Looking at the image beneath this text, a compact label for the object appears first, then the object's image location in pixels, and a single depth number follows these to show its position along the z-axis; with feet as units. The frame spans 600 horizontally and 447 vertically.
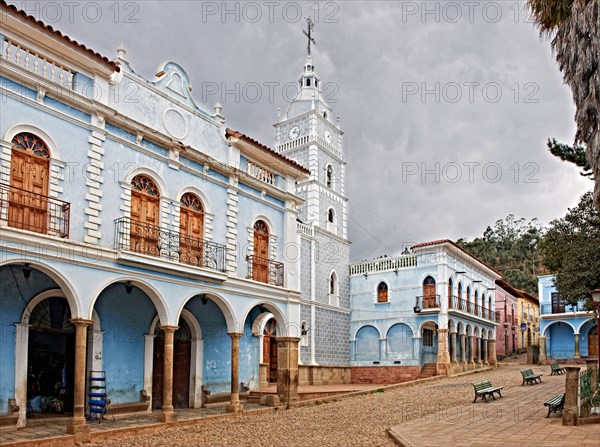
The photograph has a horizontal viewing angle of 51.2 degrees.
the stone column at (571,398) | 37.86
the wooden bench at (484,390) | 56.80
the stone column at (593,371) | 42.81
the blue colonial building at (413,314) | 101.24
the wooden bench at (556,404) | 42.68
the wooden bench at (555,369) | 90.38
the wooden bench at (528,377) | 73.51
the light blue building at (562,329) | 131.64
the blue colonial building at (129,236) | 41.01
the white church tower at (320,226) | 98.89
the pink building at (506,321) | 150.30
